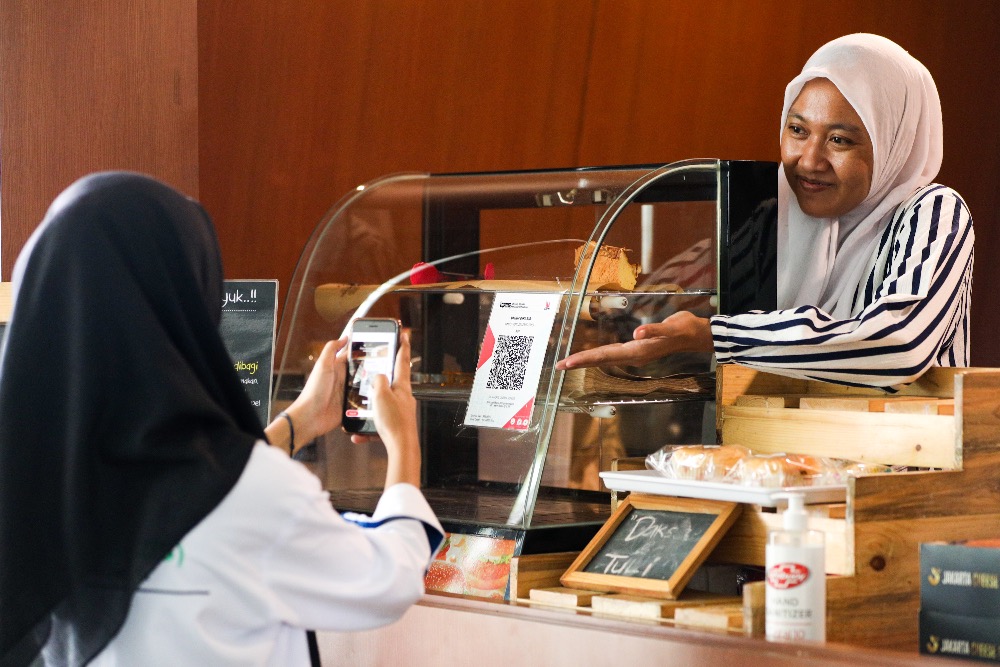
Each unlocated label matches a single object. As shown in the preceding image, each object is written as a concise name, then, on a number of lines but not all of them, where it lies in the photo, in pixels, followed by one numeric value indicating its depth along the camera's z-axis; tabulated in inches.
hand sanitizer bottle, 93.1
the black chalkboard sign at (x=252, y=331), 120.7
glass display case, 107.9
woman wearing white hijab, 106.4
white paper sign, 108.0
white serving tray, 97.7
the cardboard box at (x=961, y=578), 92.2
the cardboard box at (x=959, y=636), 91.9
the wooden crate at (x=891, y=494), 96.3
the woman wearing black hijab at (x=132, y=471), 86.0
